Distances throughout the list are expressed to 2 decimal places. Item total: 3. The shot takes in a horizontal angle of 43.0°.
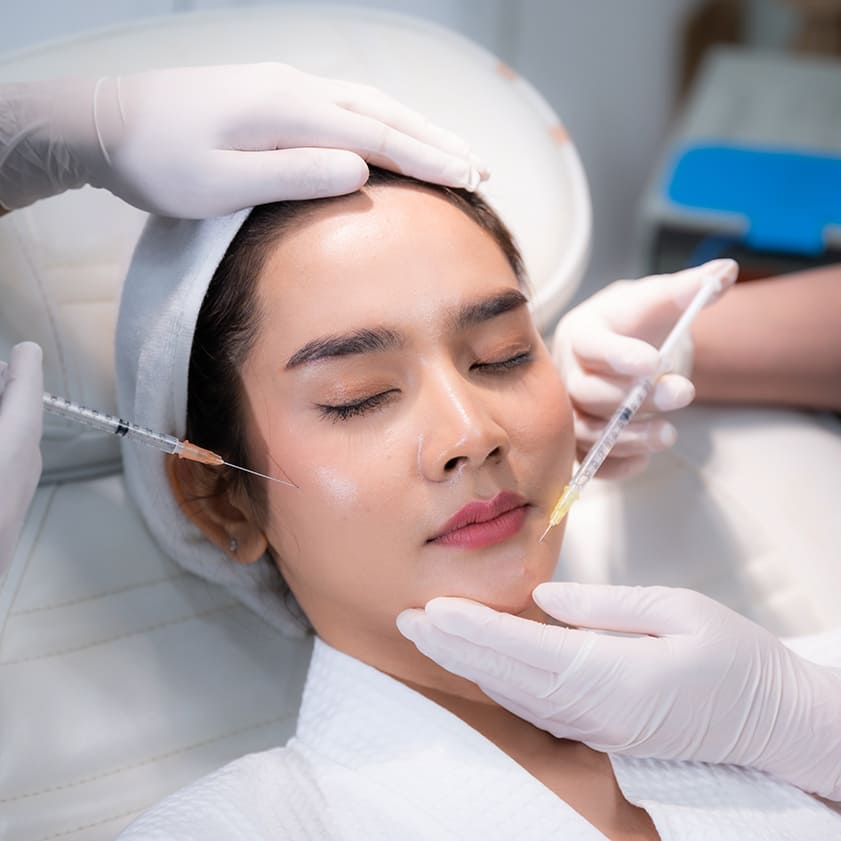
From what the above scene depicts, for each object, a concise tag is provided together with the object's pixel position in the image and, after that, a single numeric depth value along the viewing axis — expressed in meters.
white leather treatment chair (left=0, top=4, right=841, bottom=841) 1.28
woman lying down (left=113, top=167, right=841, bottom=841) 1.08
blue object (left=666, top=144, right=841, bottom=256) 2.29
